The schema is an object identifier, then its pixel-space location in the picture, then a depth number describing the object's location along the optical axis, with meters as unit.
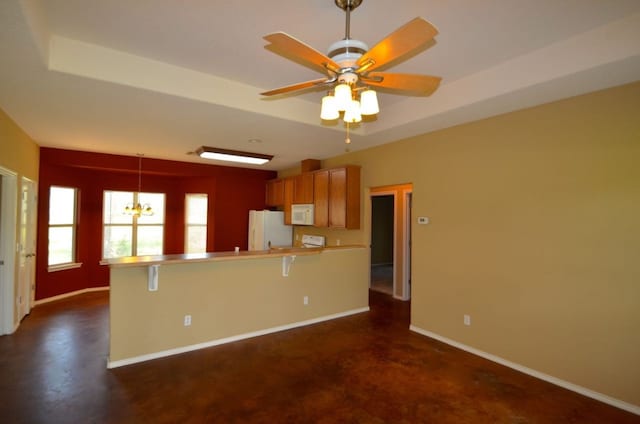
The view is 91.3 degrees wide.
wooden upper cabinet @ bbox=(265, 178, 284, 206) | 6.67
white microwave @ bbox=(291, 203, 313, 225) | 5.73
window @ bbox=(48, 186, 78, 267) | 5.58
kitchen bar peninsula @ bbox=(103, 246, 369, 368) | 3.16
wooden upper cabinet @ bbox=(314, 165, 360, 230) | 5.02
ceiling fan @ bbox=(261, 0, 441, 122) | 1.51
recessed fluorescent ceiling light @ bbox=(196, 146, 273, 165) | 4.90
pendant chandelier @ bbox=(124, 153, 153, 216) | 5.88
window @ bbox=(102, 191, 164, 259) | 6.43
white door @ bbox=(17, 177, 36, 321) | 4.25
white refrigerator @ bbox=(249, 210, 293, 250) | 6.48
